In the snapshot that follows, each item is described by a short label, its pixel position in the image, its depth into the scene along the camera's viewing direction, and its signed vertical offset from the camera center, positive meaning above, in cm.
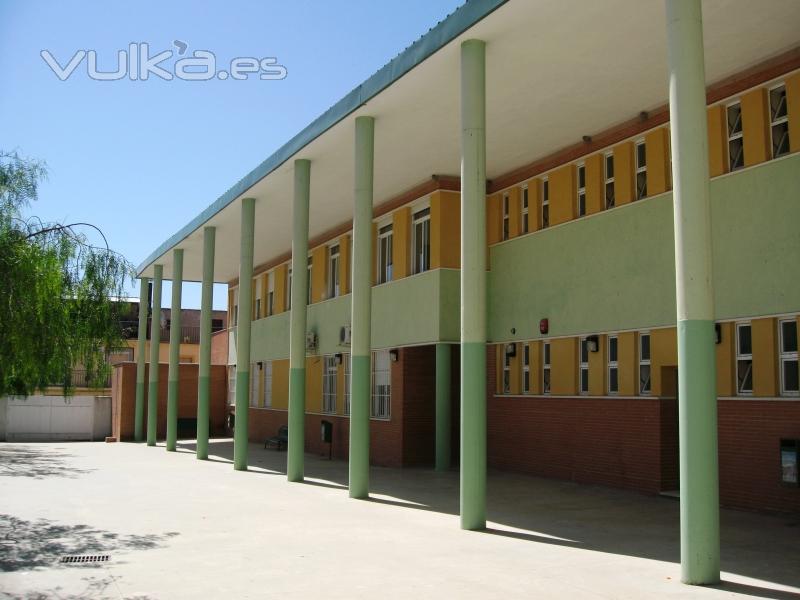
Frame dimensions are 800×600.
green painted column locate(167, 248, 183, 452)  2666 +84
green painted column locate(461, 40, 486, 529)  1161 +143
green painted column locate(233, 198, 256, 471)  2039 +95
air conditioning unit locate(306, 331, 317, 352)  2648 +147
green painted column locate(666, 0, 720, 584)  816 +89
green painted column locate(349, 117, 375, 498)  1495 +111
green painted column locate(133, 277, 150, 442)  3161 +59
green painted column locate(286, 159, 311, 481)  1734 +129
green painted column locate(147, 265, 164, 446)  2977 +66
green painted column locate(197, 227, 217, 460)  2345 +101
